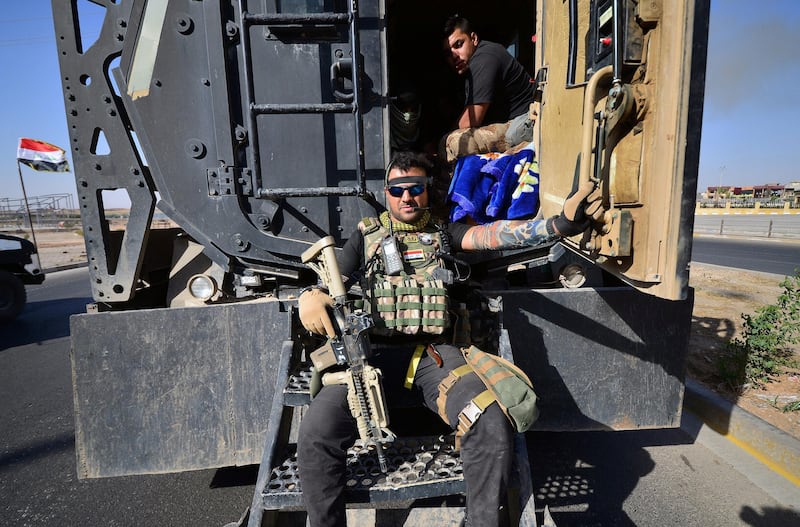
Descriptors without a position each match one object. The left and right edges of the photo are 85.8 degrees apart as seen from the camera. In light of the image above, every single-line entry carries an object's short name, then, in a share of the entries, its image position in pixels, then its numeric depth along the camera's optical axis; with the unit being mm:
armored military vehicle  2057
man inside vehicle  2635
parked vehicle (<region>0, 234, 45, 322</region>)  6520
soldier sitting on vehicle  1536
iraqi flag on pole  11595
